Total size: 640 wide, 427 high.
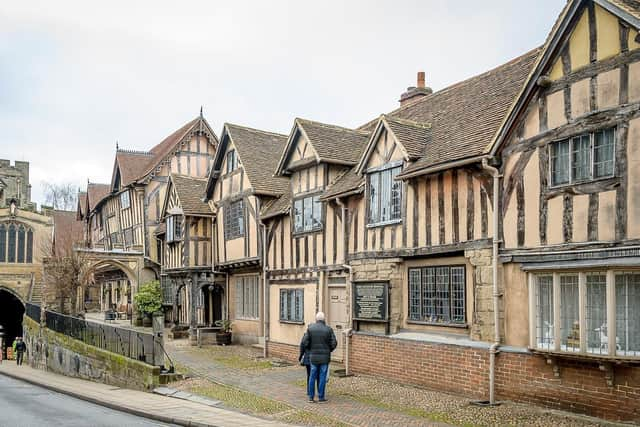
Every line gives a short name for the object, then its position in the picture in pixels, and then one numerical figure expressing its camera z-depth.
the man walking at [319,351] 13.16
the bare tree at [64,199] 84.81
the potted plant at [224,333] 25.05
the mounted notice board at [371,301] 15.70
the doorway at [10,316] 54.81
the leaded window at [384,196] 15.70
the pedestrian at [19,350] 39.59
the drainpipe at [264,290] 22.09
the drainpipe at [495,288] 12.44
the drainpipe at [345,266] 16.91
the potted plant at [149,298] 32.31
